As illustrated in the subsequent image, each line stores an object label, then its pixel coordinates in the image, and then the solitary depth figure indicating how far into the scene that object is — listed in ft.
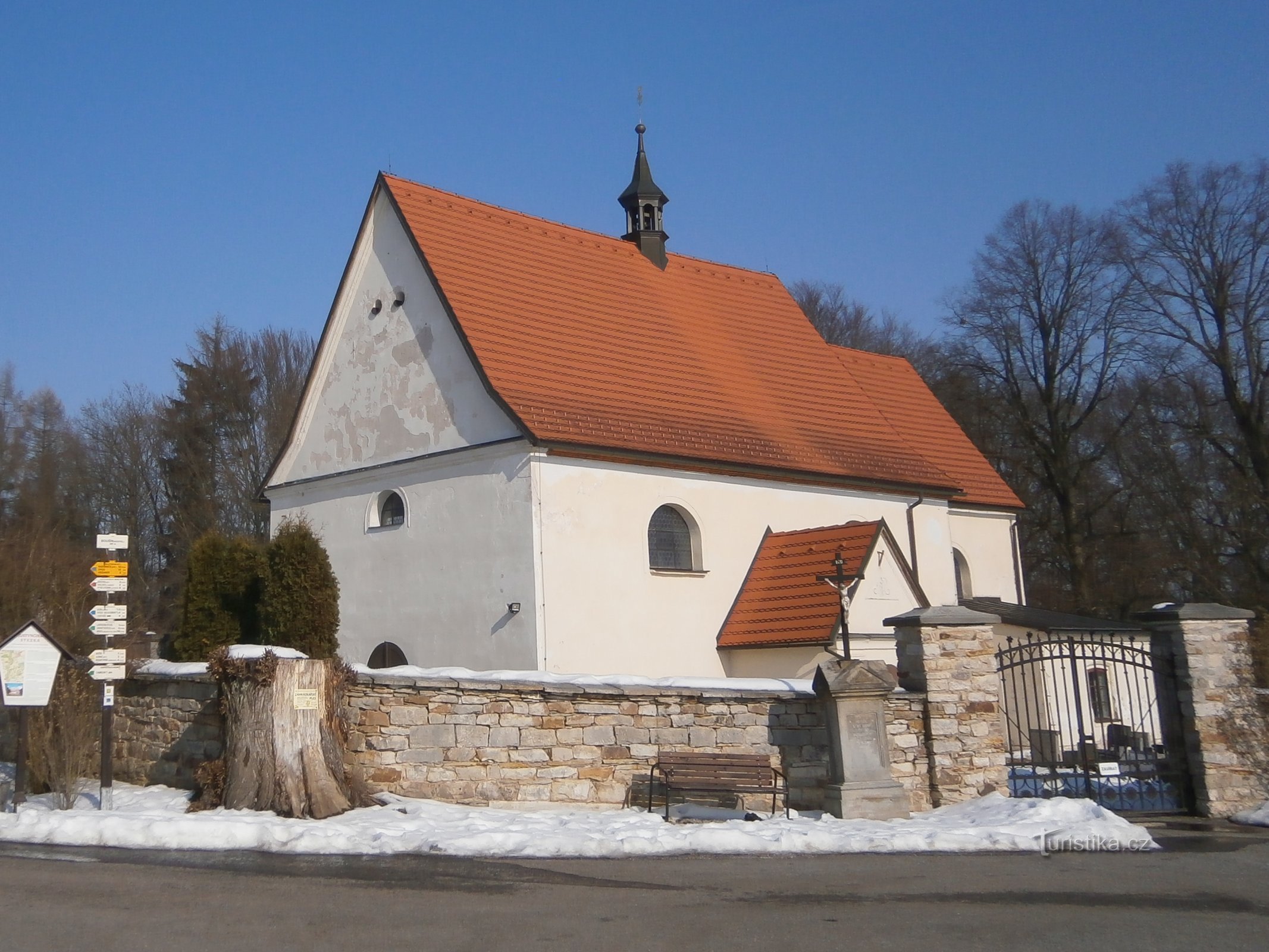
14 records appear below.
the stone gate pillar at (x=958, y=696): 39.27
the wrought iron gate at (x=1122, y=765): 39.63
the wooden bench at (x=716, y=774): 35.68
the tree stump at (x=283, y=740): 33.55
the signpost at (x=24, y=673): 34.58
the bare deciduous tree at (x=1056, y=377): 107.65
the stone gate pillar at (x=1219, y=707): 39.93
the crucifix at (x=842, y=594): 48.46
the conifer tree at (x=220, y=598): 53.06
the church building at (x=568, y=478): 53.47
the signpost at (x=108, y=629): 35.58
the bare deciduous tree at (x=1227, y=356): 93.56
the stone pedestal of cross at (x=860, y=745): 36.58
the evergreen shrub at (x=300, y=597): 50.44
